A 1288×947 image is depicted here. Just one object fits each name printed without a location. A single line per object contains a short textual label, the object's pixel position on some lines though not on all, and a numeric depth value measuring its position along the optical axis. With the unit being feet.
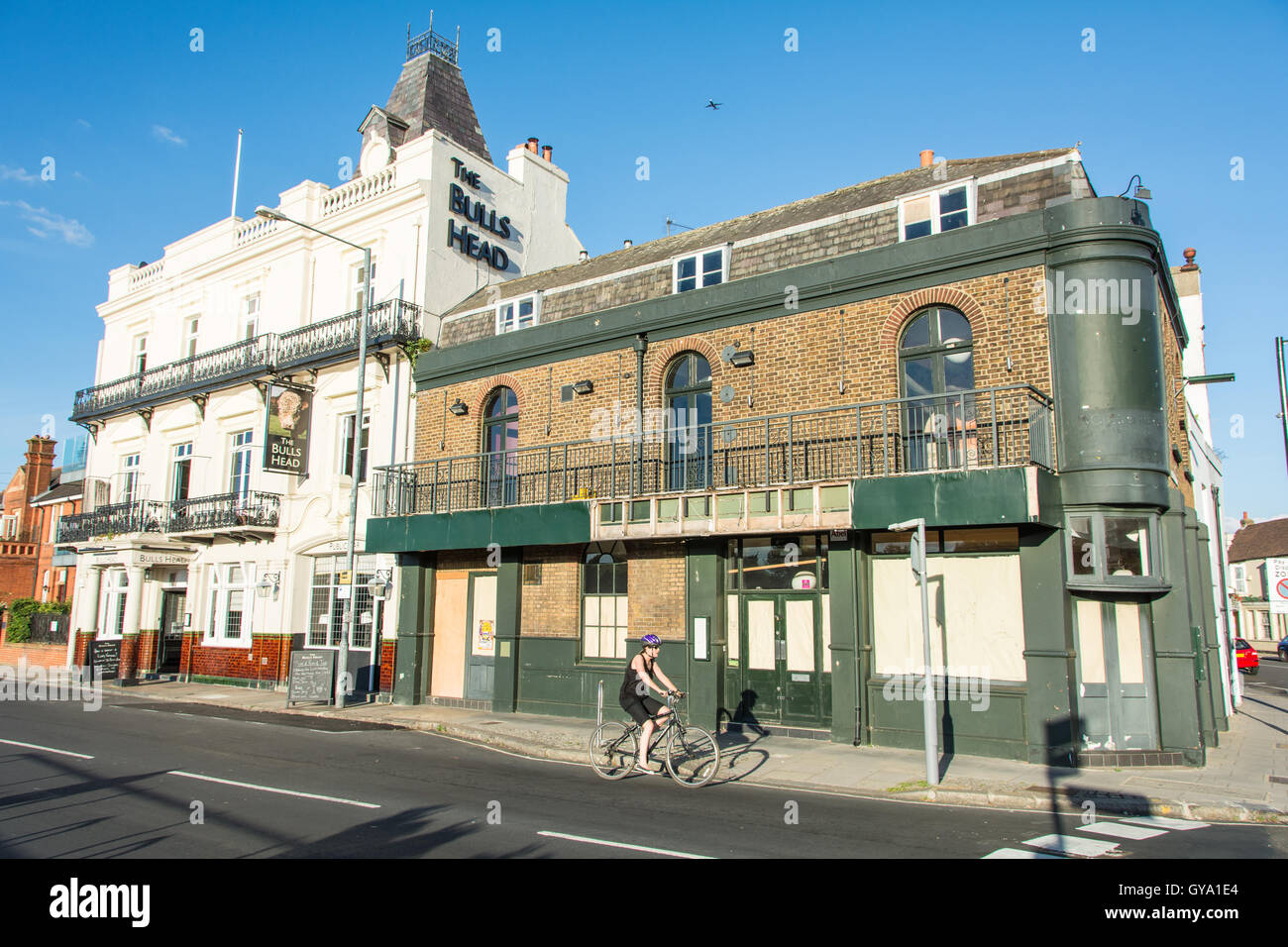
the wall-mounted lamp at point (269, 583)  78.48
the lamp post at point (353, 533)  63.15
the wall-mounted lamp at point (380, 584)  67.15
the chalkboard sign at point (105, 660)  84.79
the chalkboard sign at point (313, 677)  64.54
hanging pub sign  74.84
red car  84.48
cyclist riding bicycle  36.40
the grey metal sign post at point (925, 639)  34.37
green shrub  118.73
